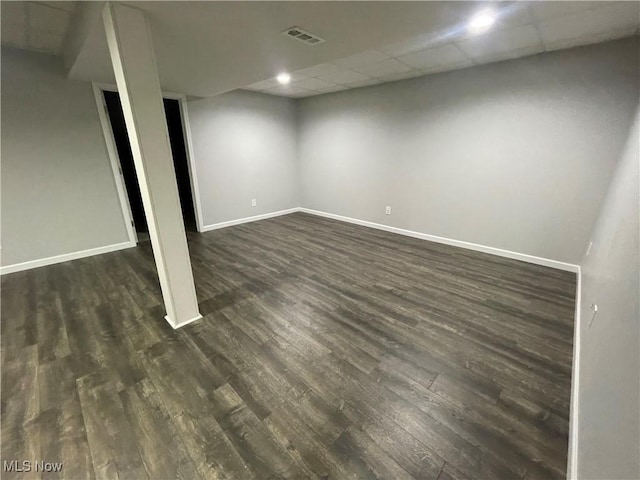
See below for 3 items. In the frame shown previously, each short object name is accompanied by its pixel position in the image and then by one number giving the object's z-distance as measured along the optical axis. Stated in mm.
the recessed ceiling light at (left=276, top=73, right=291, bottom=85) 3873
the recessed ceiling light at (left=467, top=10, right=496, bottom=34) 2029
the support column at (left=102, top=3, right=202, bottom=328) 1726
